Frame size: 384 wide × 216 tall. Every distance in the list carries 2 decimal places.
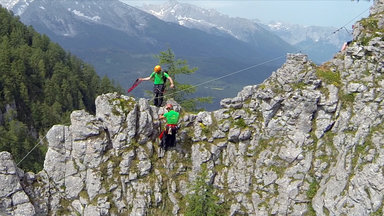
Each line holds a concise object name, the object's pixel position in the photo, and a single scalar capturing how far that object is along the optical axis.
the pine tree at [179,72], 36.50
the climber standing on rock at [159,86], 26.53
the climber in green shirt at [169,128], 23.25
